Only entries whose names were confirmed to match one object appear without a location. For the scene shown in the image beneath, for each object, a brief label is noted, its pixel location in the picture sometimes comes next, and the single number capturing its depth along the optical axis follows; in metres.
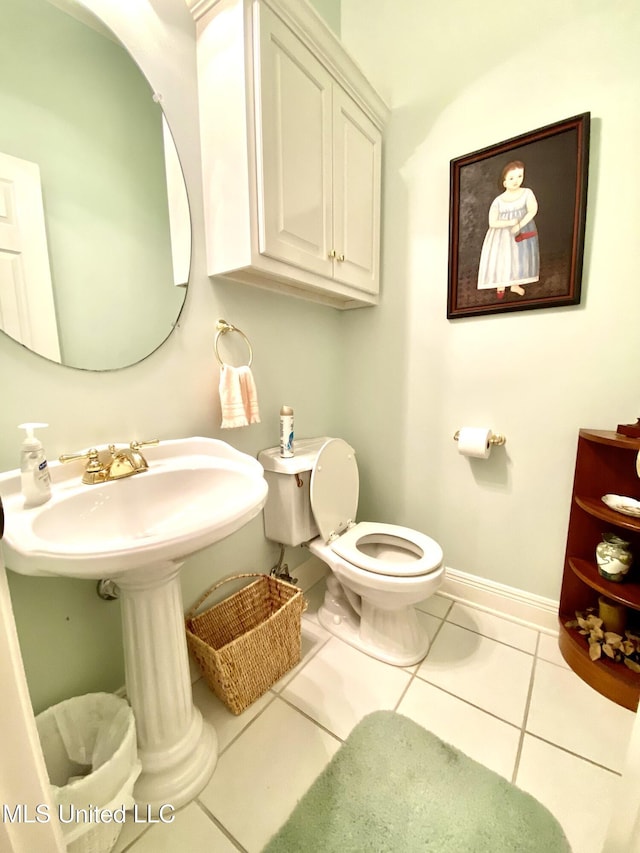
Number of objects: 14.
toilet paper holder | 1.46
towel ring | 1.22
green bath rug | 0.80
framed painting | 1.23
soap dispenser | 0.74
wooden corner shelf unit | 1.12
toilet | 1.22
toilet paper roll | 1.44
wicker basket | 1.08
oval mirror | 0.81
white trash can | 0.71
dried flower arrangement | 1.19
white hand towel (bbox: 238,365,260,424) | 1.22
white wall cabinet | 1.01
